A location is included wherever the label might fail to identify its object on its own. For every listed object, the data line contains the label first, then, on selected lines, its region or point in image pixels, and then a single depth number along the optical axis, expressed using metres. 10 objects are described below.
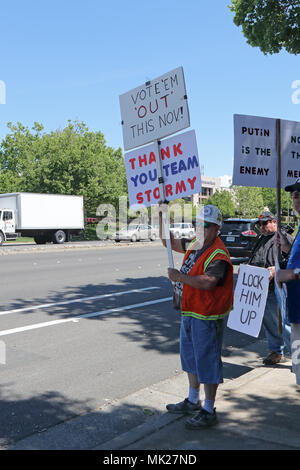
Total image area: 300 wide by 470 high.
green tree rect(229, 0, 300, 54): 10.73
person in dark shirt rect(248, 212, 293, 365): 5.54
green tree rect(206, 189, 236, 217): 94.25
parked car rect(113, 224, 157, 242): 35.12
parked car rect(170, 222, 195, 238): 41.33
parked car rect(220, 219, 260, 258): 17.27
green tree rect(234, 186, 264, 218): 92.00
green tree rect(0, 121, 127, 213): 46.88
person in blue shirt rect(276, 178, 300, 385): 3.57
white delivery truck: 30.89
